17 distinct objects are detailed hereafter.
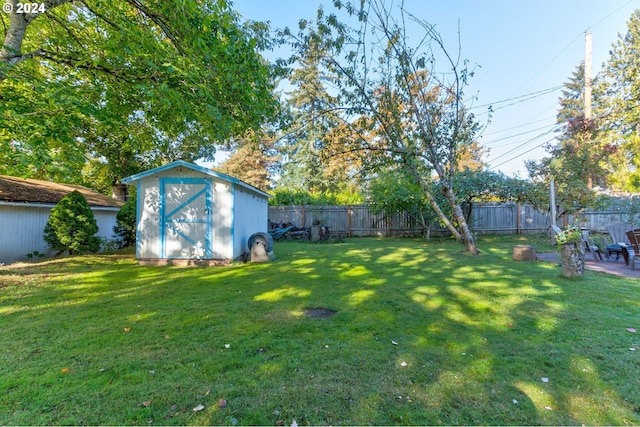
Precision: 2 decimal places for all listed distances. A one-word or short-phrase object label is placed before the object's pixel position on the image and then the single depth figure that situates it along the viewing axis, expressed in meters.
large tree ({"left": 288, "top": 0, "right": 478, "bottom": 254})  7.73
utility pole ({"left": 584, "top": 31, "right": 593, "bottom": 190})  12.91
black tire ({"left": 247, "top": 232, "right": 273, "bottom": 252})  7.99
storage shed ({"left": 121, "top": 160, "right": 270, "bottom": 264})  7.54
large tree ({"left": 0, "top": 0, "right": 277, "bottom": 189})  4.54
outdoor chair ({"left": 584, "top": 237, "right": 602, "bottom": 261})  7.81
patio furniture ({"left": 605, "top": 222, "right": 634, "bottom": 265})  8.65
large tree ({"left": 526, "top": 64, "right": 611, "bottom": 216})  10.70
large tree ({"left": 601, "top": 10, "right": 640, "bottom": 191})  13.59
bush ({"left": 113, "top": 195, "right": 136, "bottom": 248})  10.31
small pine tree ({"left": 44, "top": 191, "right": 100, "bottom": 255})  8.38
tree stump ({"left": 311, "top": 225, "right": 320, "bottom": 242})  13.23
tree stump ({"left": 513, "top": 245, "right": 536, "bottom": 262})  7.33
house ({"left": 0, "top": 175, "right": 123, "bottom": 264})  8.00
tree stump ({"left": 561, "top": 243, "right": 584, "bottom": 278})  5.52
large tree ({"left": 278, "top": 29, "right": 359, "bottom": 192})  22.32
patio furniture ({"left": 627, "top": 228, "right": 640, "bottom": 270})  6.13
